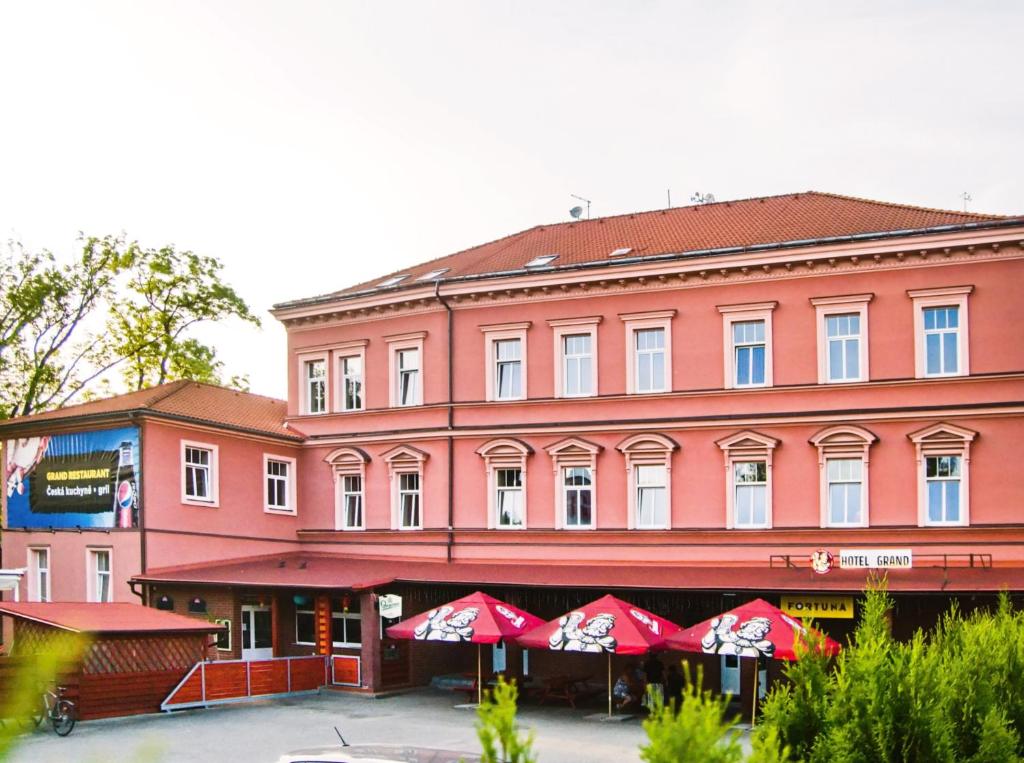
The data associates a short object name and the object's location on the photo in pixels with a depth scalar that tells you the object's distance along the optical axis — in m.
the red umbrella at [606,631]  24.84
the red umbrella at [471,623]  26.45
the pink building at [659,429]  28.06
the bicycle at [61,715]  22.66
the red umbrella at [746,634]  23.44
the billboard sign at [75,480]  32.50
